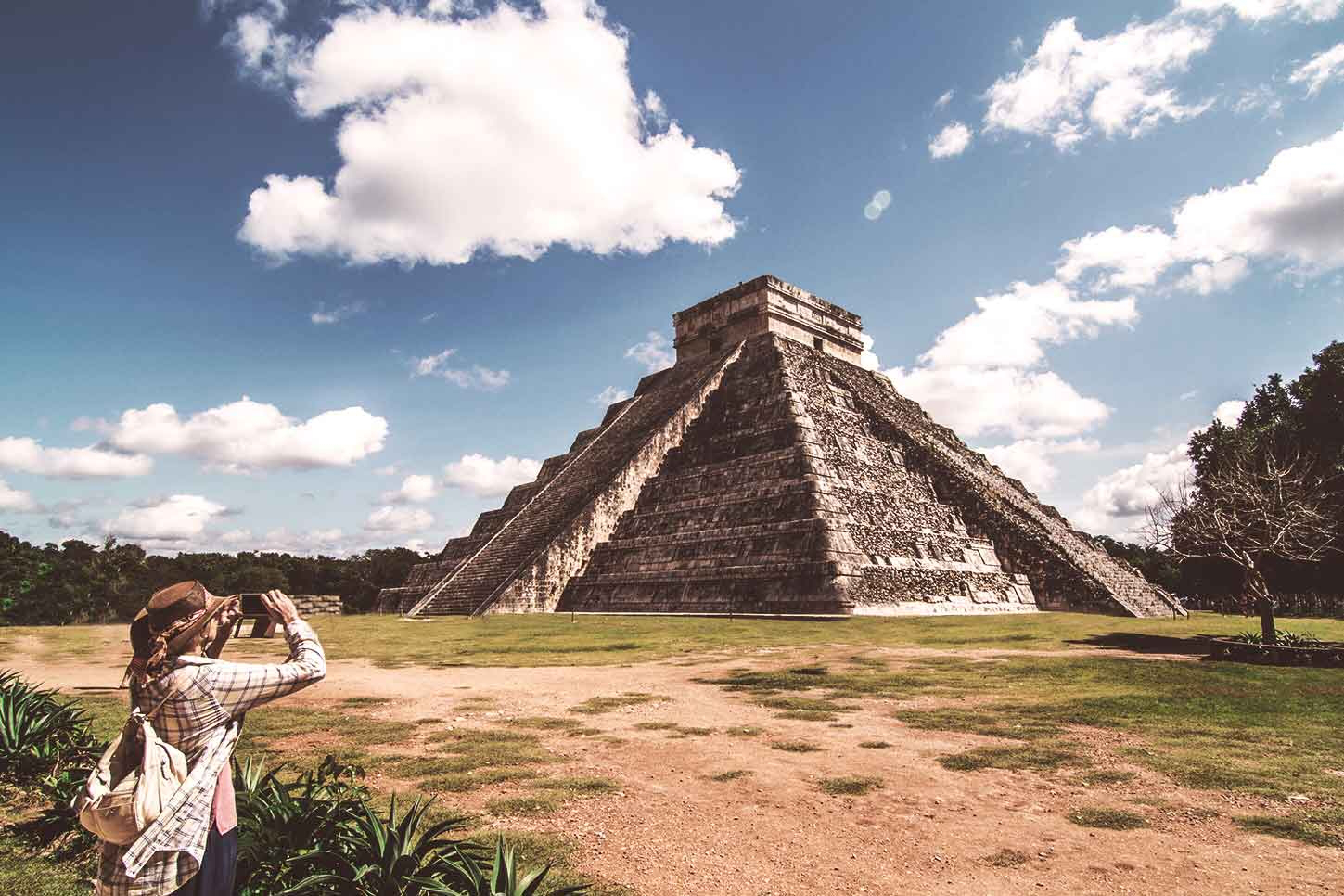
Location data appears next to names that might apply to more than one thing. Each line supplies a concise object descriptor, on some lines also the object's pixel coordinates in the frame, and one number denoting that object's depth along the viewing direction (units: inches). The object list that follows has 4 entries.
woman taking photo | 86.3
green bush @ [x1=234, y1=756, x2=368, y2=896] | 126.2
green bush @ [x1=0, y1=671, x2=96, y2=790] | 212.7
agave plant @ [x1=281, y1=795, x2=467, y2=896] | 115.8
